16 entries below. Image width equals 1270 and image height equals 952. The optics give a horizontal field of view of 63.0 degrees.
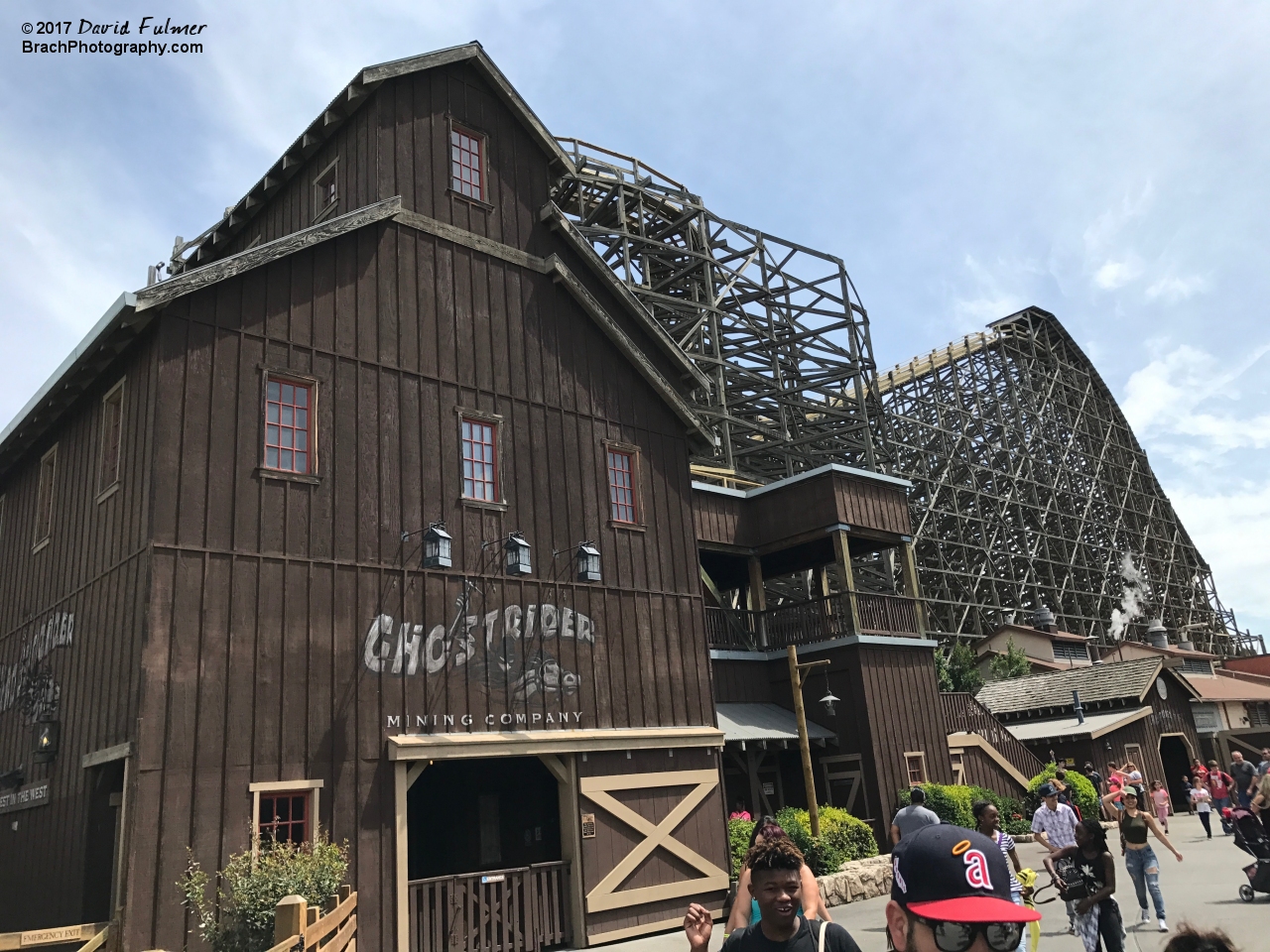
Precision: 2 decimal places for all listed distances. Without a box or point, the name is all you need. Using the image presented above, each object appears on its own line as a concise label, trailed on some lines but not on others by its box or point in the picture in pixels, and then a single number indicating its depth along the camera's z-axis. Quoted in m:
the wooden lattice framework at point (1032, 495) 41.41
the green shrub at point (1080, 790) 21.45
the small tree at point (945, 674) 29.59
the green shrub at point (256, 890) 9.15
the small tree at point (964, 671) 30.67
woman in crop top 10.81
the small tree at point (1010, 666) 33.78
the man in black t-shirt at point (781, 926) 4.36
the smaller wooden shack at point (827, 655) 18.48
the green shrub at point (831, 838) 15.57
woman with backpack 8.37
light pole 15.61
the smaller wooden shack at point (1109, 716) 26.42
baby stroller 11.60
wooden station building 10.91
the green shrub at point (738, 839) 15.21
